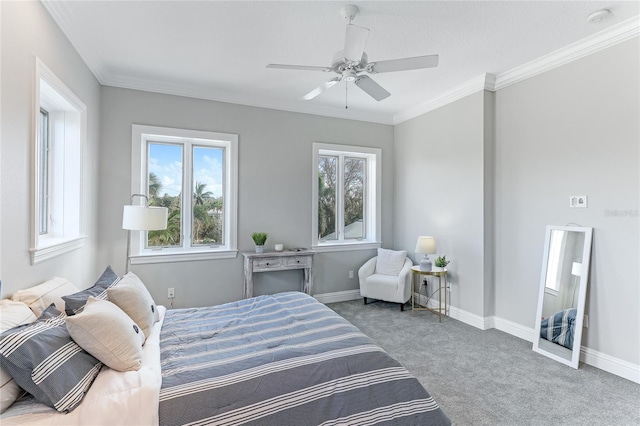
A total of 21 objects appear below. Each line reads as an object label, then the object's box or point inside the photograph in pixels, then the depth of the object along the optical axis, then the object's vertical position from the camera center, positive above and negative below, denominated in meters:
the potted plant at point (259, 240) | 4.08 -0.40
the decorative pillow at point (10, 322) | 1.23 -0.56
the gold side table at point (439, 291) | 3.93 -1.06
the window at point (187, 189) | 3.81 +0.25
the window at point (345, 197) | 4.77 +0.22
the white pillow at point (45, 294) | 1.73 -0.53
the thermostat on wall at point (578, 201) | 2.90 +0.12
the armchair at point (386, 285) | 4.22 -1.02
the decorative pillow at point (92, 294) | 1.72 -0.53
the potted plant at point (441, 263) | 4.03 -0.67
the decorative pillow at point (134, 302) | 1.90 -0.60
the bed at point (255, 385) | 1.29 -0.82
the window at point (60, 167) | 2.50 +0.34
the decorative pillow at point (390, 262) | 4.52 -0.75
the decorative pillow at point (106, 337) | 1.45 -0.62
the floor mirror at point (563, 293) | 2.82 -0.76
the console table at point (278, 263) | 3.94 -0.71
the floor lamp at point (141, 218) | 2.93 -0.10
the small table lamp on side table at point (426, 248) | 3.99 -0.48
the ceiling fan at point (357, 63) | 2.10 +1.10
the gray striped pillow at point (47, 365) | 1.23 -0.65
